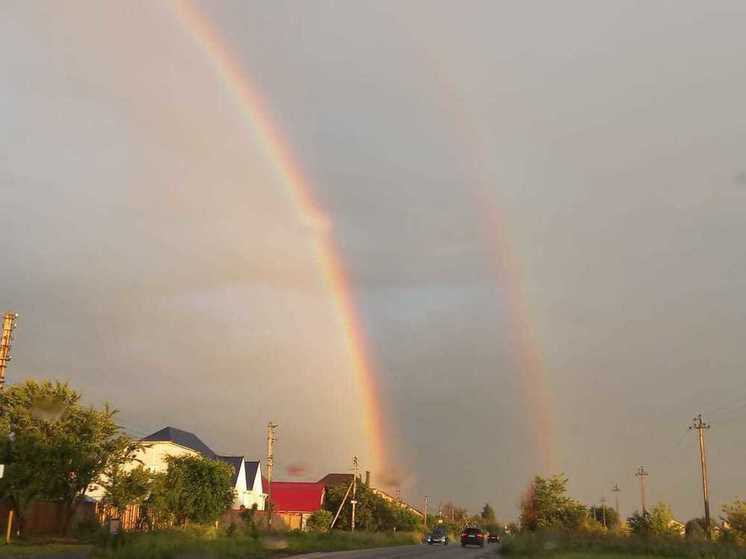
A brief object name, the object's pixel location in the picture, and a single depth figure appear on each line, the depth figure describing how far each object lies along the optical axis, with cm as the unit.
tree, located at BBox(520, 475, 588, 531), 7625
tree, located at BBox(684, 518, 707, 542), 5606
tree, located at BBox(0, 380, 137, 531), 4009
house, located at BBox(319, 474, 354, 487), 14712
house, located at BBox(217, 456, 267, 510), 8926
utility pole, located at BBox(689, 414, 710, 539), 6103
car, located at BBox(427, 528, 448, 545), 8294
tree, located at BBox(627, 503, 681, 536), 6581
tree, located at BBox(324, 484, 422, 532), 8388
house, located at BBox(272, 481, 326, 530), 11062
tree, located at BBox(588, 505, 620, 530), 12800
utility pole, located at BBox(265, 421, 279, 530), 6030
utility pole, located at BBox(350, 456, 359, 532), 7589
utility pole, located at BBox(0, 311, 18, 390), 4222
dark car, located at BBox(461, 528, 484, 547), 7356
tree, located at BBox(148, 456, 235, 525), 4975
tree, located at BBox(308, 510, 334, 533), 7394
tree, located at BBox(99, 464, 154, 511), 4494
